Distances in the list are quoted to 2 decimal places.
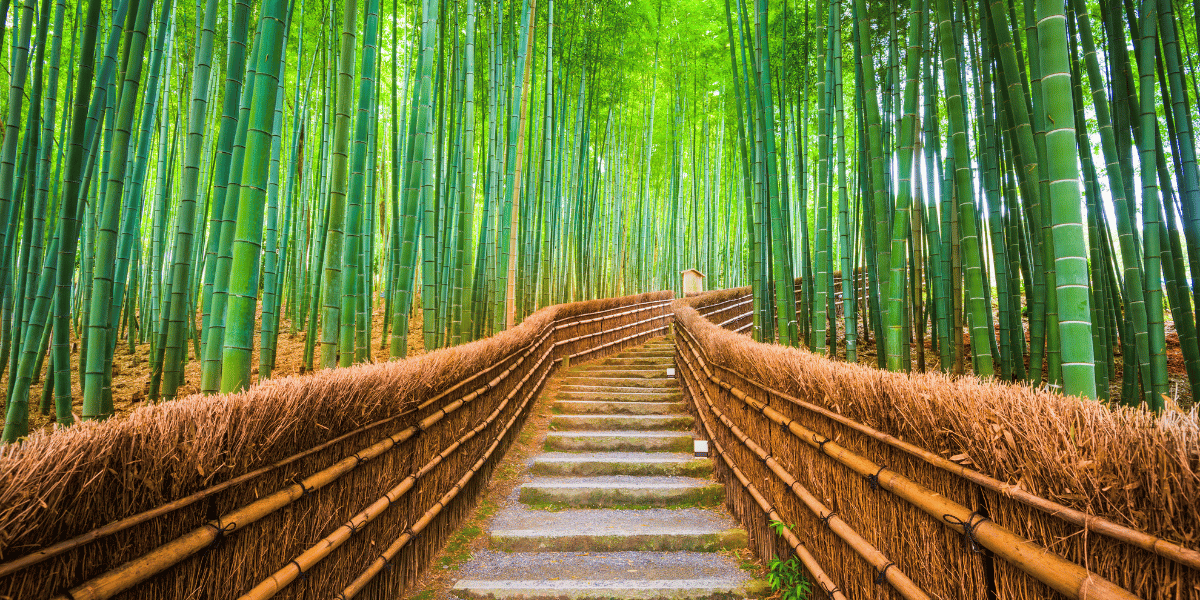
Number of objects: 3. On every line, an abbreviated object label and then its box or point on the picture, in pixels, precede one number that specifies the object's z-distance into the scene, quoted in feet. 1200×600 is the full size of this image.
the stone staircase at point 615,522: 6.70
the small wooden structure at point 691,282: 31.83
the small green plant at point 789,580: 6.06
